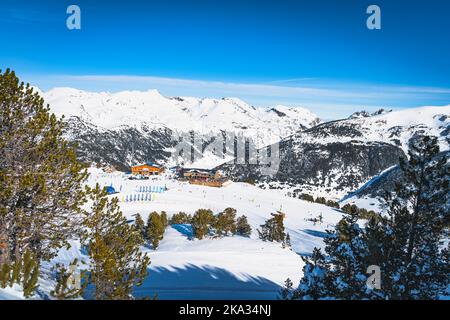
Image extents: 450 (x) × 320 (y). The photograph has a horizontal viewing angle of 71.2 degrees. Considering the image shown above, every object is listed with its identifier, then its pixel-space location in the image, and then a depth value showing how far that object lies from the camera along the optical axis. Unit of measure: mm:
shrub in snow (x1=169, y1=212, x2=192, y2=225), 47000
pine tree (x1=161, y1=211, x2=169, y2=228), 42484
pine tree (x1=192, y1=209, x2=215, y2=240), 38344
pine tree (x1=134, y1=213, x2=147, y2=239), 38156
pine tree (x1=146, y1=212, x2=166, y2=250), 36438
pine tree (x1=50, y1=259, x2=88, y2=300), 9023
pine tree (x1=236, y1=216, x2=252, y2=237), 43250
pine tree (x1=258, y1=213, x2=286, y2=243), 41906
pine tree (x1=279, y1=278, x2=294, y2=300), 14661
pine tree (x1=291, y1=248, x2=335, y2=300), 14062
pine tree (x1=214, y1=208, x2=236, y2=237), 39312
